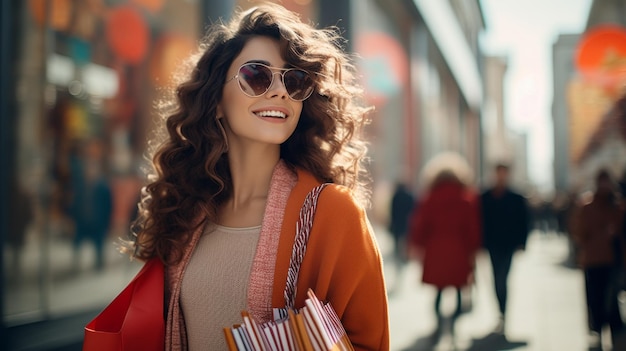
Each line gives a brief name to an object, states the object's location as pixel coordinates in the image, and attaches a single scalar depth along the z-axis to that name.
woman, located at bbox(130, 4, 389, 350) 1.89
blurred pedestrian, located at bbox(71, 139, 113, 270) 8.58
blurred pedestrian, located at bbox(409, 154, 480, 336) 7.61
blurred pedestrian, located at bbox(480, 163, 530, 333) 7.68
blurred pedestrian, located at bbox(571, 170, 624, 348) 6.41
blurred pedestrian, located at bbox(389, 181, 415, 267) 13.85
